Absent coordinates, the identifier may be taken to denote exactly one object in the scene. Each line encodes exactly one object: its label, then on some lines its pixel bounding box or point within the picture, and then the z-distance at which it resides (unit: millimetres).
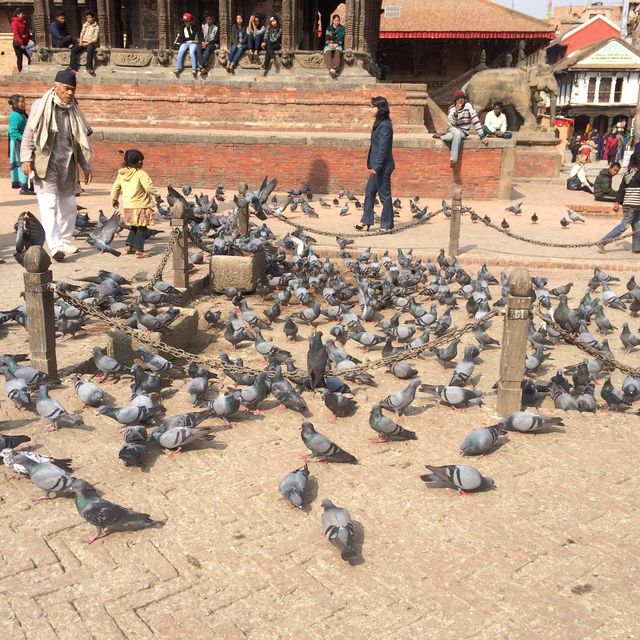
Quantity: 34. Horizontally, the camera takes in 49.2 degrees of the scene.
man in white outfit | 8250
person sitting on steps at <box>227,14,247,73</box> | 20562
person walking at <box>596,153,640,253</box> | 10953
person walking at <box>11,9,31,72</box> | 22500
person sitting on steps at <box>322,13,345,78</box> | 20219
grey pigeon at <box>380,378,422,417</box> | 5094
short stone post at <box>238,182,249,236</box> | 9748
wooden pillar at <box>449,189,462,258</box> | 10234
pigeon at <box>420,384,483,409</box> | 5359
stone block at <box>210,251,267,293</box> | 8727
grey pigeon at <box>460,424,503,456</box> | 4566
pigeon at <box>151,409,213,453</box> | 4535
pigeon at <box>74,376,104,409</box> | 5113
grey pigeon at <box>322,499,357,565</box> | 3538
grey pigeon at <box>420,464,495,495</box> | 4152
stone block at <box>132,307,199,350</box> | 6320
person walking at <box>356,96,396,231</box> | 11289
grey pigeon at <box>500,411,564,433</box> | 4875
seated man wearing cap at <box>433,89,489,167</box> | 15523
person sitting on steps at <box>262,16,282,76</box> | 20531
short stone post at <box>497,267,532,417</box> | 4984
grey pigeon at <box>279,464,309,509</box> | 3983
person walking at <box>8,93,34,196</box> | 13453
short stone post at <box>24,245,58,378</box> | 5238
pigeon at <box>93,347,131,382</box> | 5555
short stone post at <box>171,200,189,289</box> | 7953
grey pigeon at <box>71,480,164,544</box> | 3611
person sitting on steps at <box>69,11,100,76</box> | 20781
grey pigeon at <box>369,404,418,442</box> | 4742
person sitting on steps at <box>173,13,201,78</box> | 20516
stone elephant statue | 21438
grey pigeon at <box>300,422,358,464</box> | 4406
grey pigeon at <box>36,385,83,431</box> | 4719
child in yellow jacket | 8938
